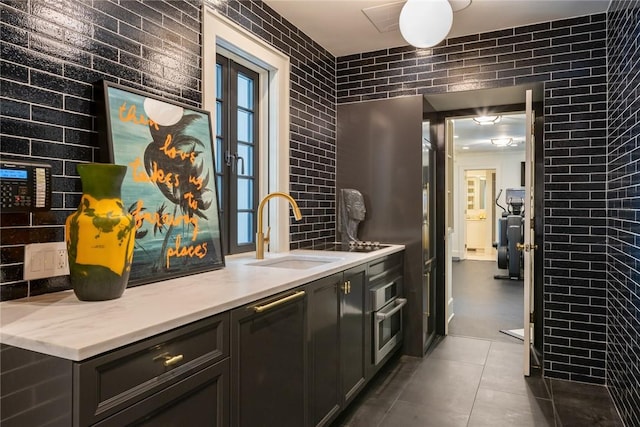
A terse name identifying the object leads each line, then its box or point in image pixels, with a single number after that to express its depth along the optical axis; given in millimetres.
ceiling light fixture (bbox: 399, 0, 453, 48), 2361
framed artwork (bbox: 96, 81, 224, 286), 1602
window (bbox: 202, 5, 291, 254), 2822
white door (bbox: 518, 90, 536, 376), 2781
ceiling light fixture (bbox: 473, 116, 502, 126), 5757
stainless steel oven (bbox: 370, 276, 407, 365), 2641
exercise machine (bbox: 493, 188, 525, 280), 6727
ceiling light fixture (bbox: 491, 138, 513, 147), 7691
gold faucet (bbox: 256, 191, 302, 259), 2488
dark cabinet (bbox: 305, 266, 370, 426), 1952
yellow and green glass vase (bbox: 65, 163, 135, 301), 1284
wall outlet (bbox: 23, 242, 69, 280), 1361
